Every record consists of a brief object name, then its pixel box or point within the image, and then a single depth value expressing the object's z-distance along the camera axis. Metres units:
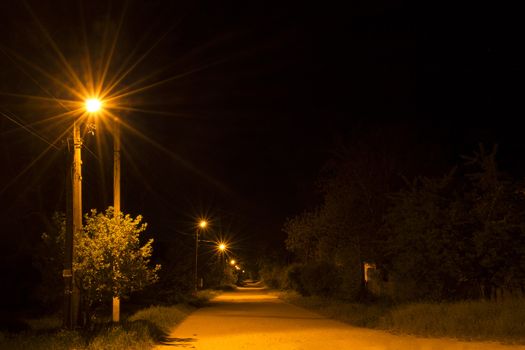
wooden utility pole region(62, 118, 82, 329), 13.40
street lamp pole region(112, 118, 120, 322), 17.84
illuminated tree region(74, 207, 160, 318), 14.04
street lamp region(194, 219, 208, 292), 46.98
